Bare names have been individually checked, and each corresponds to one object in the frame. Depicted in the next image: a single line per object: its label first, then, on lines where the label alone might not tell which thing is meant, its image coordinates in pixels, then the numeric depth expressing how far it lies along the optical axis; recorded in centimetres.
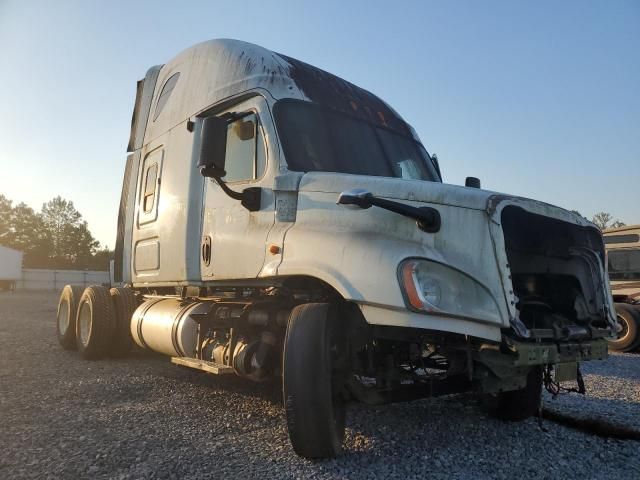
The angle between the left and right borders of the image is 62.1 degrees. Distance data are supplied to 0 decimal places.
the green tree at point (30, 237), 7481
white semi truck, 348
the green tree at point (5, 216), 7588
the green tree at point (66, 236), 7544
